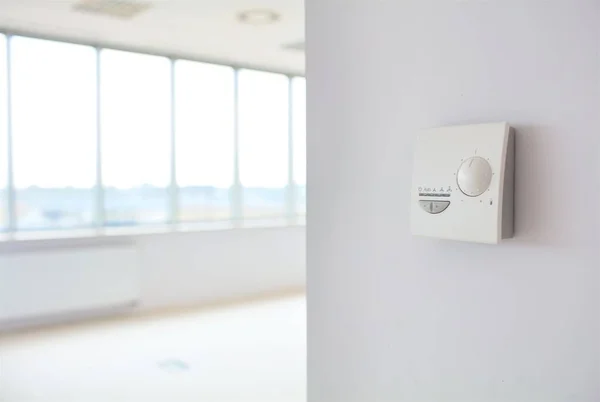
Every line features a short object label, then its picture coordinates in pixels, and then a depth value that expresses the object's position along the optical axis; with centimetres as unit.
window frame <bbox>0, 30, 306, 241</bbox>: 482
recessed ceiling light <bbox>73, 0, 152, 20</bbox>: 397
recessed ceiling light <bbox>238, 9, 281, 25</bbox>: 426
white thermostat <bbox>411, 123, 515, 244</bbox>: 83
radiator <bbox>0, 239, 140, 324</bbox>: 450
